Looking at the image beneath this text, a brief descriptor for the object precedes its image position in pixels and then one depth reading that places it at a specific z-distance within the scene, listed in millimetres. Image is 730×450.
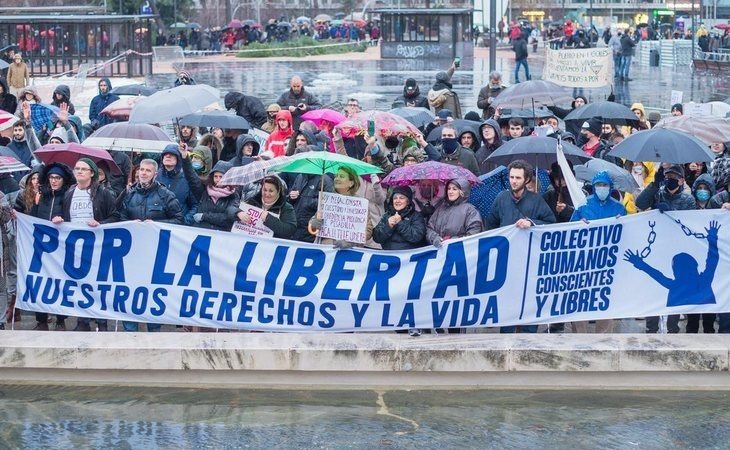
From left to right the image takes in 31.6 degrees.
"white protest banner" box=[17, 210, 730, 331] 8961
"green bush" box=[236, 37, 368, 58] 54094
